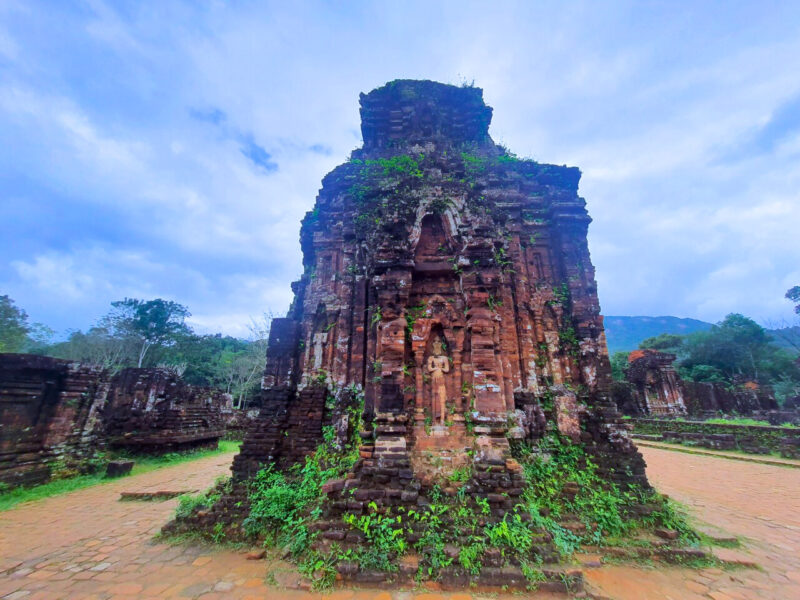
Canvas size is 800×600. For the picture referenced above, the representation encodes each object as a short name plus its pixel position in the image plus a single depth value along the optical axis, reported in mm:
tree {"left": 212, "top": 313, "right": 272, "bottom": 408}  34062
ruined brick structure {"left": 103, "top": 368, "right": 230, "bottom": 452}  12789
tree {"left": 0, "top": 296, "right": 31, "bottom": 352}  32031
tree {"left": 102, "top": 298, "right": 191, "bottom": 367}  41194
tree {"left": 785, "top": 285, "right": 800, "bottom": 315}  37812
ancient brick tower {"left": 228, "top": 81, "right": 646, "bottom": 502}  5648
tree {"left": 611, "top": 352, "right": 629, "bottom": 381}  36719
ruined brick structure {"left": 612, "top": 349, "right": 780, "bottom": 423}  24375
